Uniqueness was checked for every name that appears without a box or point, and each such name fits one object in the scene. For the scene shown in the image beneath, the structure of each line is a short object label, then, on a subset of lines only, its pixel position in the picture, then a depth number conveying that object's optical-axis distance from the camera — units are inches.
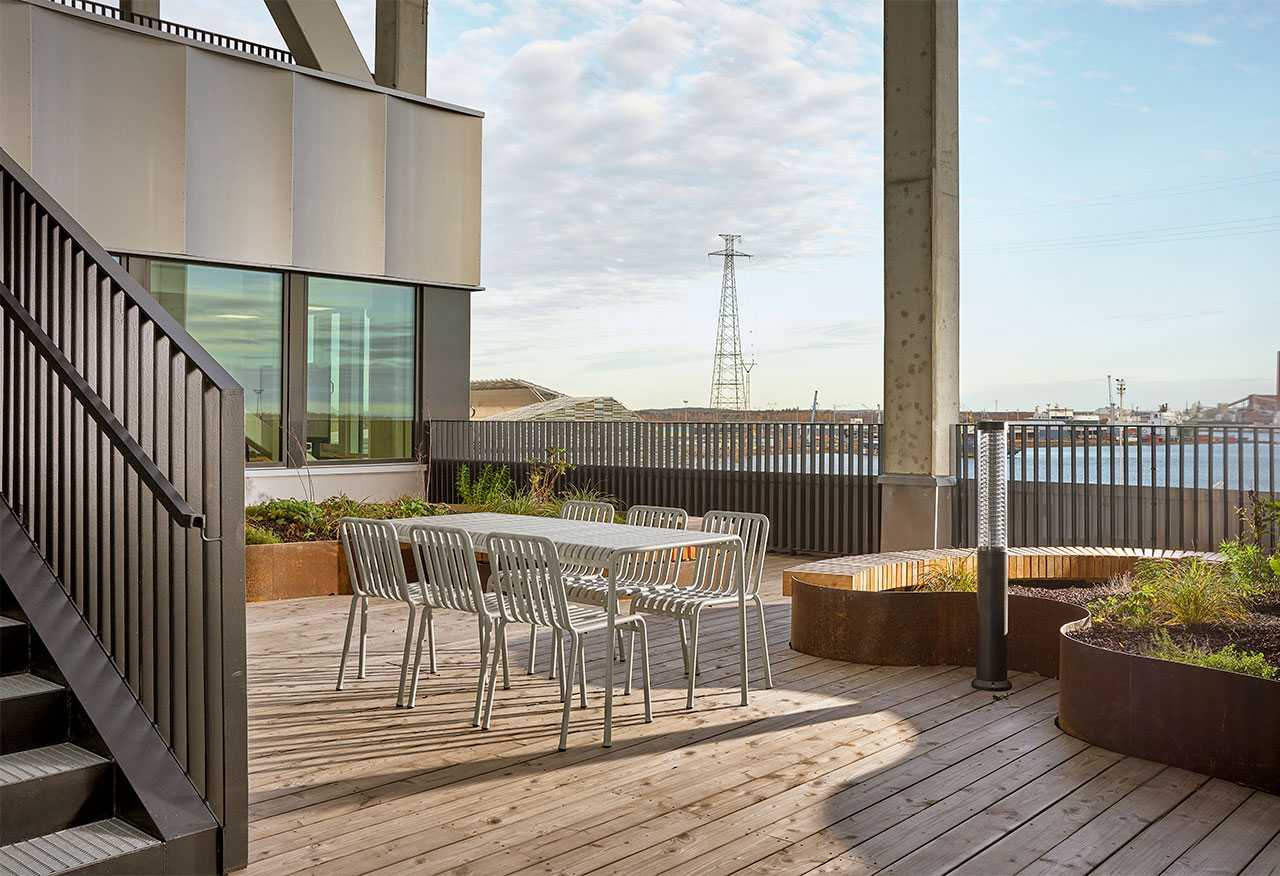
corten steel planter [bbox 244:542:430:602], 320.8
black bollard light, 211.8
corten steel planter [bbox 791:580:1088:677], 228.7
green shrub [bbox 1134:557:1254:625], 202.8
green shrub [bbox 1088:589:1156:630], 199.2
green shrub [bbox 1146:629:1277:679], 163.6
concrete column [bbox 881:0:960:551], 357.7
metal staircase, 121.0
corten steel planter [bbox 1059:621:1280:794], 155.3
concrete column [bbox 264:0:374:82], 489.1
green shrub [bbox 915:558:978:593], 249.9
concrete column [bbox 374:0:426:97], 527.5
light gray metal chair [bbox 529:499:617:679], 268.9
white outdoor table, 185.2
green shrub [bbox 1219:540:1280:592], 232.7
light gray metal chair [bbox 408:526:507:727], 188.4
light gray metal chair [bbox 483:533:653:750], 173.9
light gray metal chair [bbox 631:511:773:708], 203.2
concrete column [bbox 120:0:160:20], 567.2
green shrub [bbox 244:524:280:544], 329.7
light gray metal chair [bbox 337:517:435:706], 205.8
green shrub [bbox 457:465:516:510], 418.3
